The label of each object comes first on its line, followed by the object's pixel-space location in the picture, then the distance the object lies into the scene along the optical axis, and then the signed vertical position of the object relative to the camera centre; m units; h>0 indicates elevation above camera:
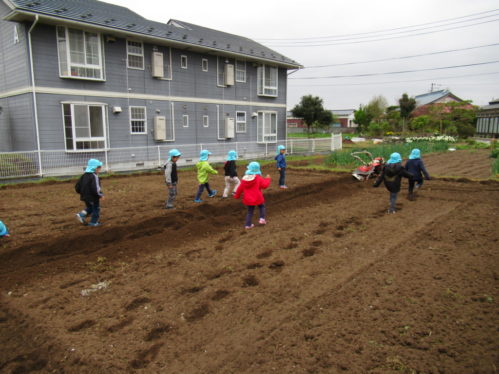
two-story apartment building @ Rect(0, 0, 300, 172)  14.45 +2.75
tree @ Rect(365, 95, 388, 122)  58.27 +4.85
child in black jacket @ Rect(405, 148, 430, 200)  9.99 -0.92
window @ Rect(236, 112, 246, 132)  22.75 +1.00
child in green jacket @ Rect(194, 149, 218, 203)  9.56 -0.88
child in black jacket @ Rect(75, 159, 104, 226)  7.23 -0.95
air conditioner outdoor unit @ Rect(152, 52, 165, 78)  17.97 +3.61
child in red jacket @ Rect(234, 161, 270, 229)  7.34 -0.96
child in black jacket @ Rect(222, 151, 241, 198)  9.91 -0.98
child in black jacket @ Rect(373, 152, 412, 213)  8.56 -0.93
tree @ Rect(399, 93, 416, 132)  43.31 +3.71
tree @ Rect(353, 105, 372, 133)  56.75 +2.73
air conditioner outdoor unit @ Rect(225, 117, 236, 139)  21.77 +0.57
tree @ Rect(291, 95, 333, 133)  38.53 +2.86
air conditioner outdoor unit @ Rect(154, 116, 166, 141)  18.14 +0.50
